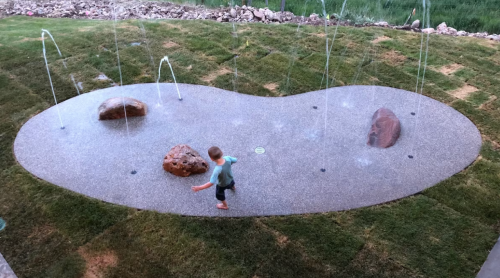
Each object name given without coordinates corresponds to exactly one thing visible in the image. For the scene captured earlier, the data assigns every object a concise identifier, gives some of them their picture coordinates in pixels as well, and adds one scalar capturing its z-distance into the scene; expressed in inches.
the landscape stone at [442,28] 415.2
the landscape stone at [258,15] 446.3
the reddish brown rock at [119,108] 247.0
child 159.3
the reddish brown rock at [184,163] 198.5
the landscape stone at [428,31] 403.2
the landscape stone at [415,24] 423.2
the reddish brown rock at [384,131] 228.1
